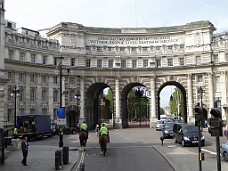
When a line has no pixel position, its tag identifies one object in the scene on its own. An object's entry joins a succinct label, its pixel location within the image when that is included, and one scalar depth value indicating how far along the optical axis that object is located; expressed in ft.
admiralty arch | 168.66
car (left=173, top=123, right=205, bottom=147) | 78.79
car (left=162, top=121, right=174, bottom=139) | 105.13
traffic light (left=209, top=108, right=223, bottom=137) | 37.55
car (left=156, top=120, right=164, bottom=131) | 155.07
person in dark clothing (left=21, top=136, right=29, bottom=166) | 56.75
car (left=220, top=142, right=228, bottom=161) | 57.38
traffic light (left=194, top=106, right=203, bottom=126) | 45.01
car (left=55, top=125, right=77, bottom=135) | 139.77
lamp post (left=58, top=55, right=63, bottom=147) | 79.02
